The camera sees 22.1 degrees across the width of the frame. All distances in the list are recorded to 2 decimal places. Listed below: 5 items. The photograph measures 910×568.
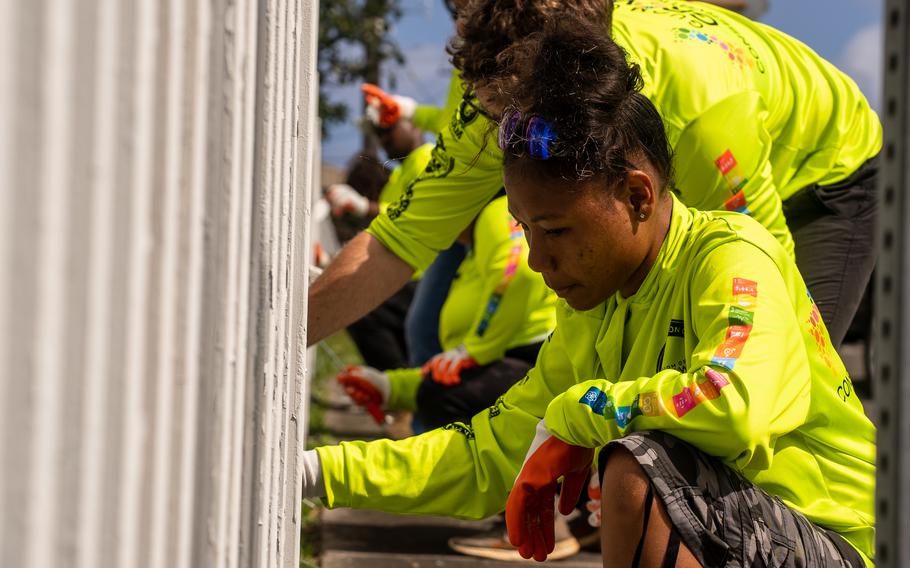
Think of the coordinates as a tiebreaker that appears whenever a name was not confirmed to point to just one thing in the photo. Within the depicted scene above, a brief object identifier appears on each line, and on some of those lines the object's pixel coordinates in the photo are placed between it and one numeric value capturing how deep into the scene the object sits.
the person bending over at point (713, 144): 2.97
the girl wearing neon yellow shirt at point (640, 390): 2.45
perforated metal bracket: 2.00
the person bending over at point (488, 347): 4.01
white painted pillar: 1.87
